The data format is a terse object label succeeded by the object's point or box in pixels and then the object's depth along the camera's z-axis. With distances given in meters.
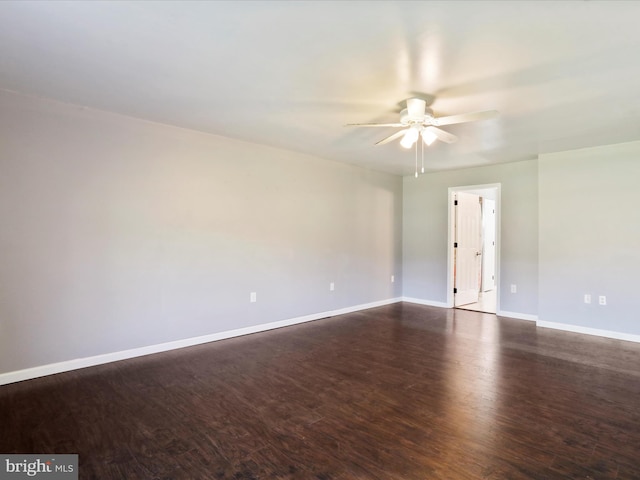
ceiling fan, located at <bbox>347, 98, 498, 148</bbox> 2.69
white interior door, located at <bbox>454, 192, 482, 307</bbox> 6.19
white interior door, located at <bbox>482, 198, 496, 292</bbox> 7.89
